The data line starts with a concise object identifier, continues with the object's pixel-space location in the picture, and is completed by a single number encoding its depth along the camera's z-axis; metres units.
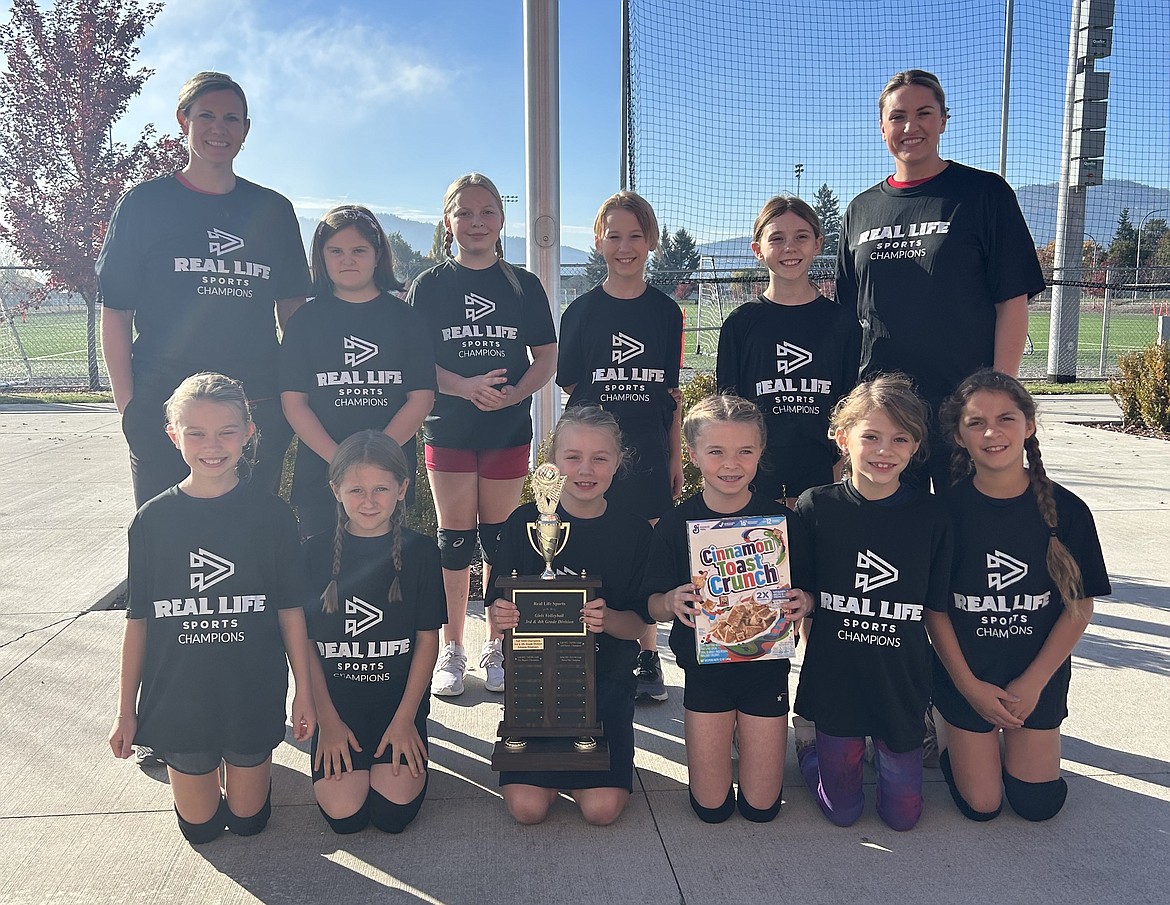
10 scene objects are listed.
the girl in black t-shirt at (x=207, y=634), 2.50
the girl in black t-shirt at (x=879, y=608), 2.60
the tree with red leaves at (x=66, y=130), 16.23
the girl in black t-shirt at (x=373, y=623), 2.62
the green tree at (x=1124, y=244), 50.12
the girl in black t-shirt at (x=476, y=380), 3.45
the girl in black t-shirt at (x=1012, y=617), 2.61
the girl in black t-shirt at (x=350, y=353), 3.12
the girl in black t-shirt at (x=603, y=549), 2.82
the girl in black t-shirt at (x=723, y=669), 2.61
